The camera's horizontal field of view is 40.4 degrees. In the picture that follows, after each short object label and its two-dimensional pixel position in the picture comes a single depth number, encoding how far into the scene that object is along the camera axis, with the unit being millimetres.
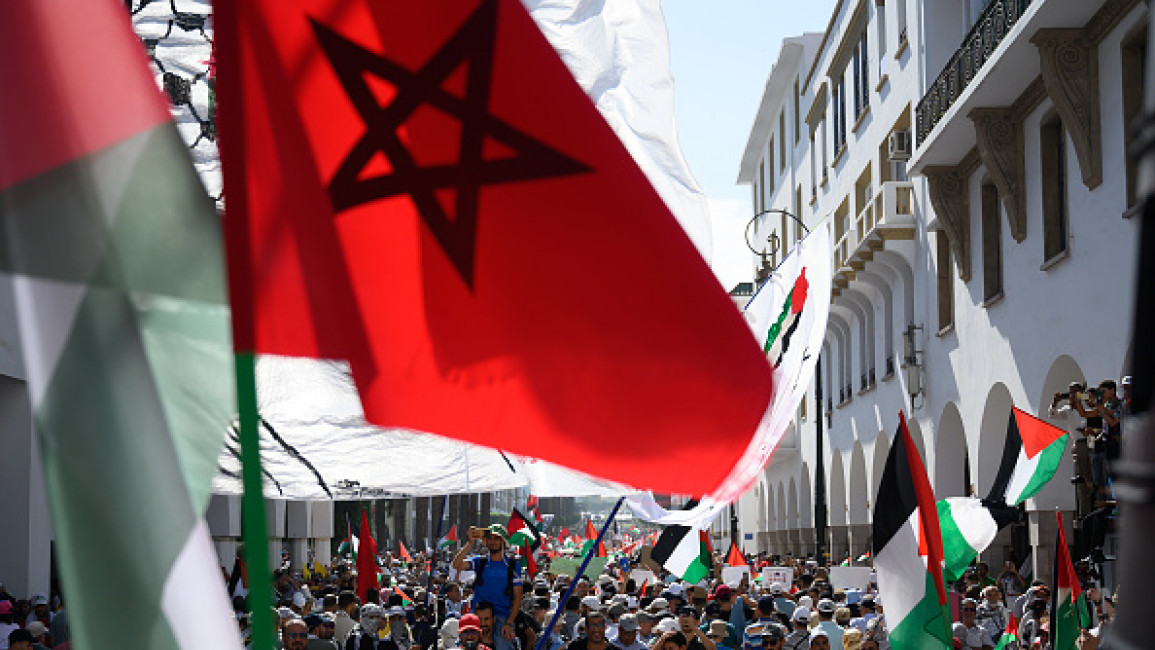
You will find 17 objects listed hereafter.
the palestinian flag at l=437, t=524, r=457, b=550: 37625
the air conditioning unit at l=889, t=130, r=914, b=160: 29766
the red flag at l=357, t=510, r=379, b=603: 20031
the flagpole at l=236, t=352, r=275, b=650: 2734
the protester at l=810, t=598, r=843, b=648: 12492
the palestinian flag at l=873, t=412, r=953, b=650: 9406
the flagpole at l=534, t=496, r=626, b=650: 6070
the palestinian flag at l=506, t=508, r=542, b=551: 26000
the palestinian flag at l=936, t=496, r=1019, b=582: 14266
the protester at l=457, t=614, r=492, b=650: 11312
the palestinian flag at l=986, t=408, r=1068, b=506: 15586
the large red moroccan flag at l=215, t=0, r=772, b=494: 3680
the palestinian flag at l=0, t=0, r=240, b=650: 2836
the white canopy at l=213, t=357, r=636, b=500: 7848
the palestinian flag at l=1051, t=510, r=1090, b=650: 11898
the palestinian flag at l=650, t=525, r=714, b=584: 20781
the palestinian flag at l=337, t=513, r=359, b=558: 36038
